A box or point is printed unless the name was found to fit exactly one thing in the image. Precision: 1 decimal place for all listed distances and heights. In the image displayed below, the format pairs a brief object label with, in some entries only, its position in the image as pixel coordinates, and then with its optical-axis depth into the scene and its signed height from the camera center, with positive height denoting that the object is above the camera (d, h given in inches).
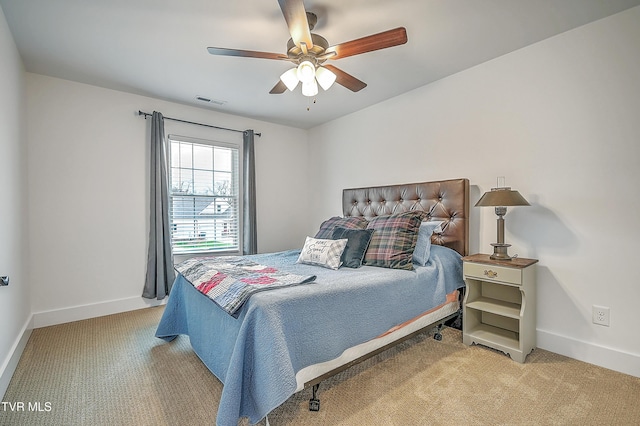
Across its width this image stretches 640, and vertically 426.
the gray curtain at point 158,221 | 139.6 -5.1
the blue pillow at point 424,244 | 103.3 -12.8
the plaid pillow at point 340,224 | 123.0 -6.7
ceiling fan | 68.4 +41.6
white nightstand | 90.4 -33.1
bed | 58.4 -26.9
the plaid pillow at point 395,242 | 99.3 -11.7
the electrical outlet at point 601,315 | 86.7 -32.2
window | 152.4 +7.5
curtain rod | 140.1 +45.8
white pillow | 100.7 -15.5
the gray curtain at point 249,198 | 168.2 +6.7
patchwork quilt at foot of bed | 66.6 -18.3
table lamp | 91.2 +1.4
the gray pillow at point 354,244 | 101.7 -12.6
